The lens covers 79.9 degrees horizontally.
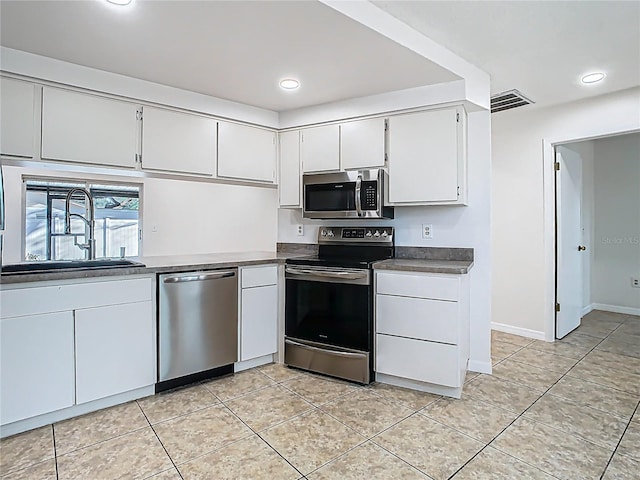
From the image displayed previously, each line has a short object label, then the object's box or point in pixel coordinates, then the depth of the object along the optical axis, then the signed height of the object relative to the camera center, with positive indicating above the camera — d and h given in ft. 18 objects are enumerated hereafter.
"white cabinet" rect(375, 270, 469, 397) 8.27 -1.98
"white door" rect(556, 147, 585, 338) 12.57 +0.03
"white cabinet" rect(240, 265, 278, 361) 9.84 -1.82
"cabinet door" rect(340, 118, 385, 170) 9.97 +2.64
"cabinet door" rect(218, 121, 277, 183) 10.45 +2.59
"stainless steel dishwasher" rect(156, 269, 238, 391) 8.53 -1.95
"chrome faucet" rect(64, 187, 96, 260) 8.27 +0.63
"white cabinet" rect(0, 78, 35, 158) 7.36 +2.46
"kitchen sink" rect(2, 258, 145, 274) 7.30 -0.47
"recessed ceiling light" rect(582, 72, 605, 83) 9.73 +4.28
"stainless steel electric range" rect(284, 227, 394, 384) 9.11 -1.67
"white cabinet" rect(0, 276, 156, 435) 6.76 -1.95
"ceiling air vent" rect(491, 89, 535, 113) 11.10 +4.33
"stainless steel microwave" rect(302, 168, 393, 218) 9.89 +1.30
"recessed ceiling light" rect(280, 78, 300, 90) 9.04 +3.85
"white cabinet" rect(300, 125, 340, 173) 10.61 +2.68
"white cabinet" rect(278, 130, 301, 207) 11.31 +2.19
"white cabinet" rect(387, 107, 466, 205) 9.15 +2.09
